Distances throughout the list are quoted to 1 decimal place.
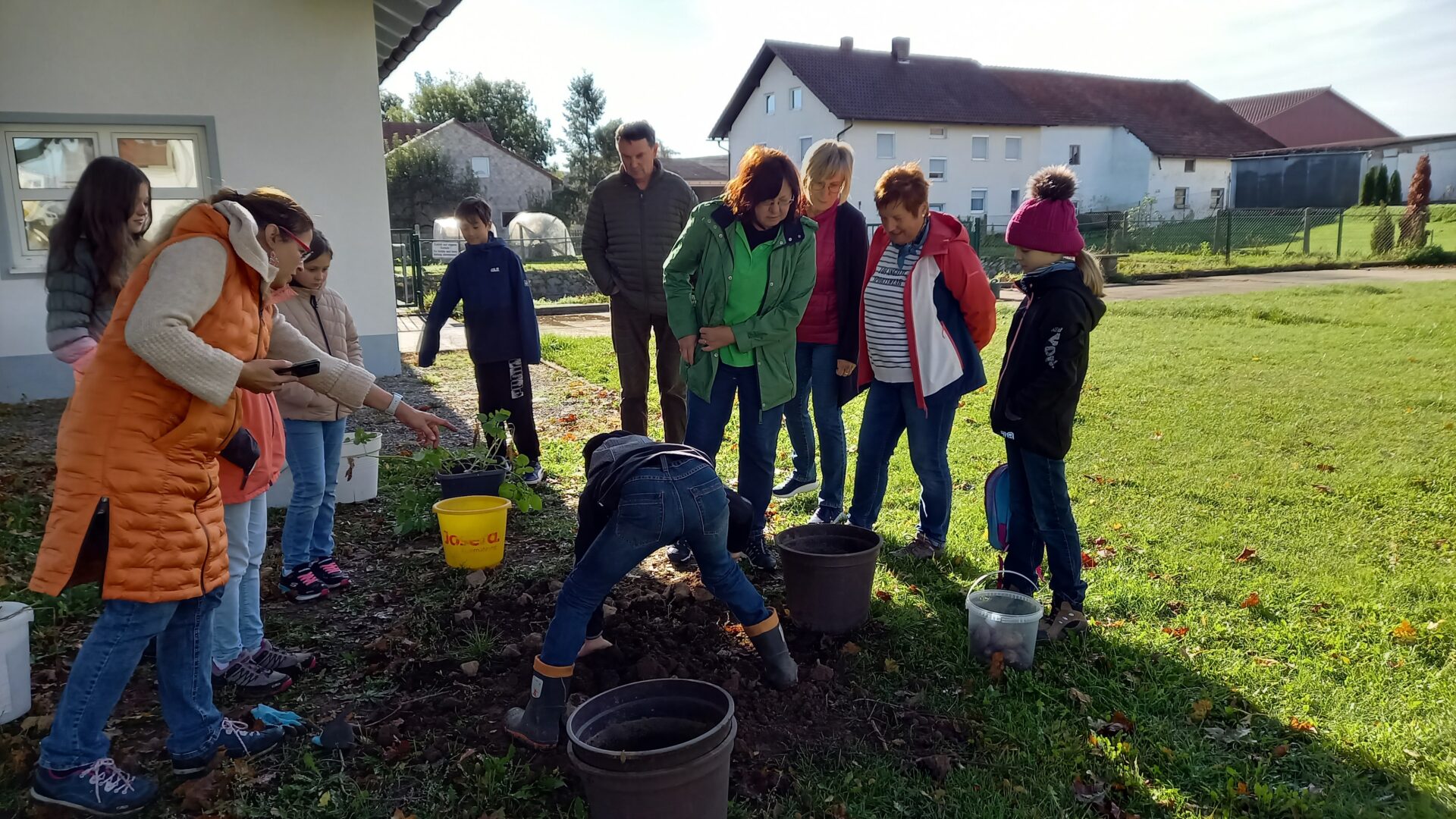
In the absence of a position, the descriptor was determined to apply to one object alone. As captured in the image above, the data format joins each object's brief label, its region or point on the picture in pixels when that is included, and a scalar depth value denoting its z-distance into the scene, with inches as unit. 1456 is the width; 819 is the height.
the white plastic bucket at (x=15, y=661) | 119.7
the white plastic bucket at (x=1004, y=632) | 134.7
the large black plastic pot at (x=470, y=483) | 195.2
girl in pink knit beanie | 139.6
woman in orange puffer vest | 93.0
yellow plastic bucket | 172.6
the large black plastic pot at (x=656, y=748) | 88.9
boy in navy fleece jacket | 231.6
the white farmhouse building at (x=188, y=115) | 308.7
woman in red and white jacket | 167.2
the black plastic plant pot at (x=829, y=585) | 143.1
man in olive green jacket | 222.2
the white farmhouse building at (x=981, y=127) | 1540.4
